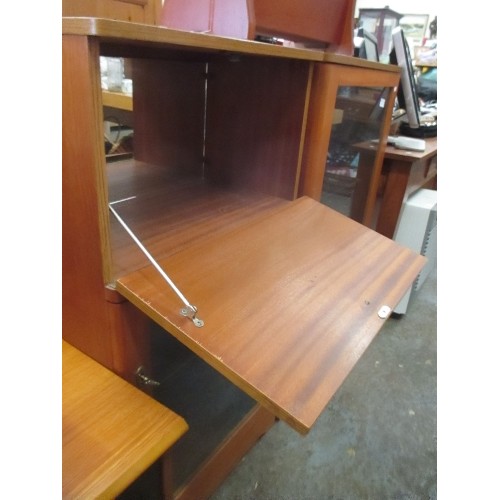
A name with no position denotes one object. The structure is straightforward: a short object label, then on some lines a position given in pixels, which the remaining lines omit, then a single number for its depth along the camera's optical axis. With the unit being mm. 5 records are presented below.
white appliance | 1553
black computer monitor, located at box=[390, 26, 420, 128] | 1348
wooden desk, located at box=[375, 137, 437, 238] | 1394
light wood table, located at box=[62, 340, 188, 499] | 514
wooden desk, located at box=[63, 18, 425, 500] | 480
